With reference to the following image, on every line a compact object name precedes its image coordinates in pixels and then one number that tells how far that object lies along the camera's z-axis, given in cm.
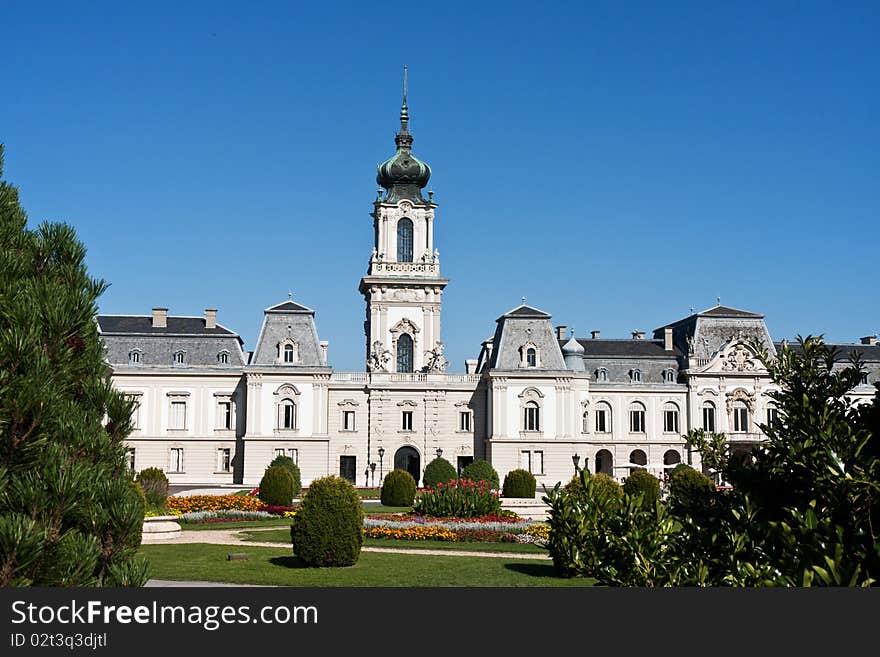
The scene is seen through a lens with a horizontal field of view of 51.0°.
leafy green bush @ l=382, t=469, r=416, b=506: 3931
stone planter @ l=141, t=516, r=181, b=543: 2512
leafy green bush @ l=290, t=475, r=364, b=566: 1920
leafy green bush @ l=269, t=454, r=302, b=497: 4503
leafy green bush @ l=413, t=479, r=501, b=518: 3017
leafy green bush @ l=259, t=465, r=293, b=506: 3606
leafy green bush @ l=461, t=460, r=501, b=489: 4093
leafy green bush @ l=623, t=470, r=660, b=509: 3079
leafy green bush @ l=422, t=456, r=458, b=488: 4578
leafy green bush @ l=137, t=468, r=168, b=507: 2842
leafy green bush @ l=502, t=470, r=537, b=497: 3972
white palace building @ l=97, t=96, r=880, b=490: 5622
